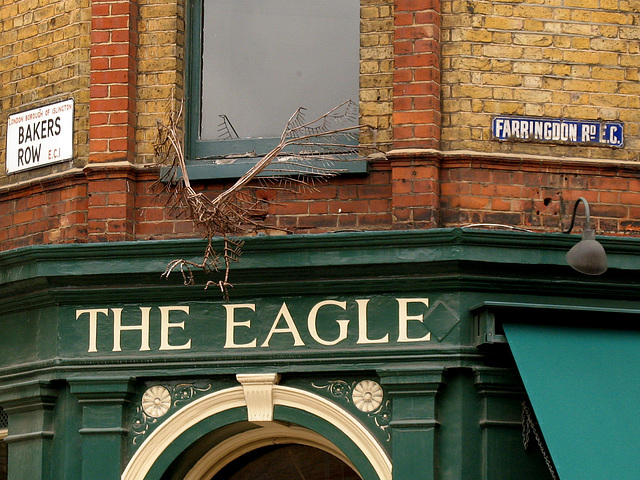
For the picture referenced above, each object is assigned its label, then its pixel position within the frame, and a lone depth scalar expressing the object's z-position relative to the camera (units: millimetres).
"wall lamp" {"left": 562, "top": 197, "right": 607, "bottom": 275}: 12902
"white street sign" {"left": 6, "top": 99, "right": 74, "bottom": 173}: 15707
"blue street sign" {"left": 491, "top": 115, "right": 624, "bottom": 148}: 14617
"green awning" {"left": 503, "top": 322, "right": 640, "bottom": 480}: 12926
